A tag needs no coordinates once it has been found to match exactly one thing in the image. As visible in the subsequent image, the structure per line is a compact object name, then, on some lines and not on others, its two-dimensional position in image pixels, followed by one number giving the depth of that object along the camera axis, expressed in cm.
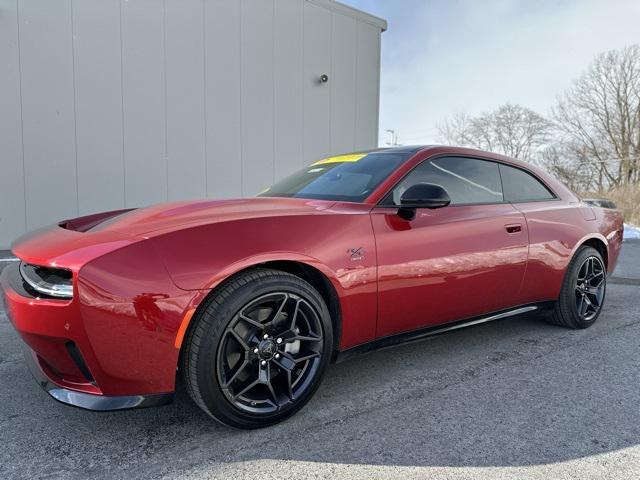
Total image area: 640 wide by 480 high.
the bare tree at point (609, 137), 2305
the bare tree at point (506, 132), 3347
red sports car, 178
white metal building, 671
